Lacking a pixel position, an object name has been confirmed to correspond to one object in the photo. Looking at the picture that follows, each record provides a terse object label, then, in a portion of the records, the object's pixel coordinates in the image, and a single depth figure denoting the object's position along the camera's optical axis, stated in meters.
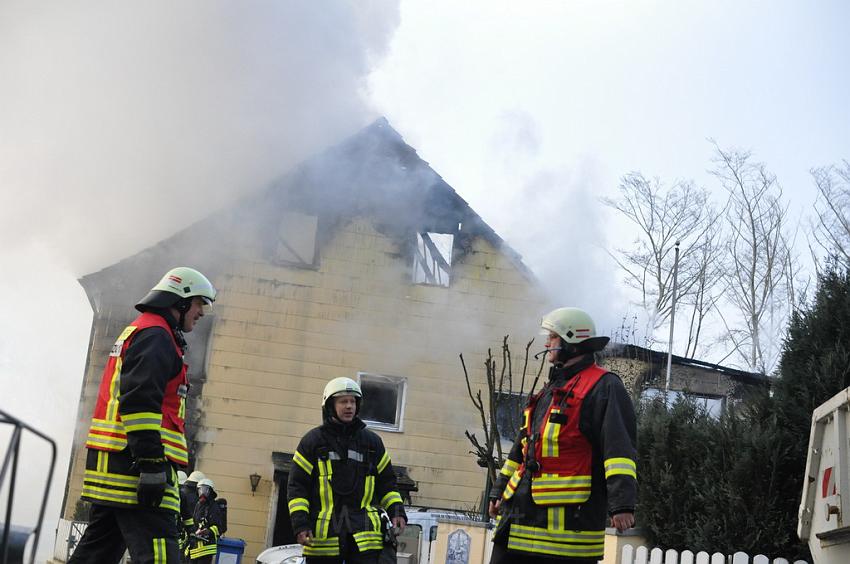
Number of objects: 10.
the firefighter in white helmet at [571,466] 5.24
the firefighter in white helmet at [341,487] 6.57
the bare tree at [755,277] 30.31
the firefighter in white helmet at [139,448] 5.19
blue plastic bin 16.09
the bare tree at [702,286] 32.00
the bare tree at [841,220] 26.02
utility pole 24.34
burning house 20.12
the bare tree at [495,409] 13.68
